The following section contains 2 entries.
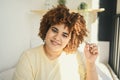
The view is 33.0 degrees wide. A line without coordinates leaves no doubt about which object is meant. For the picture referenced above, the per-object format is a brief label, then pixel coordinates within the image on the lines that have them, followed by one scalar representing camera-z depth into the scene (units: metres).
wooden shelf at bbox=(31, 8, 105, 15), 2.42
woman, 1.22
